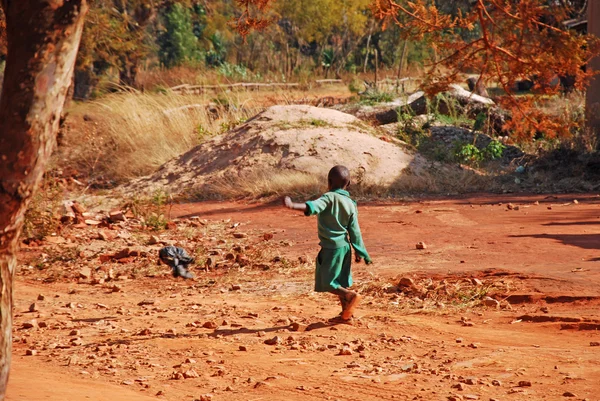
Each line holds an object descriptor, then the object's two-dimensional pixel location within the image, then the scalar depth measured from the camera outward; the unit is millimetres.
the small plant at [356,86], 49647
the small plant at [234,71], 54248
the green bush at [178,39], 75438
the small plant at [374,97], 35692
